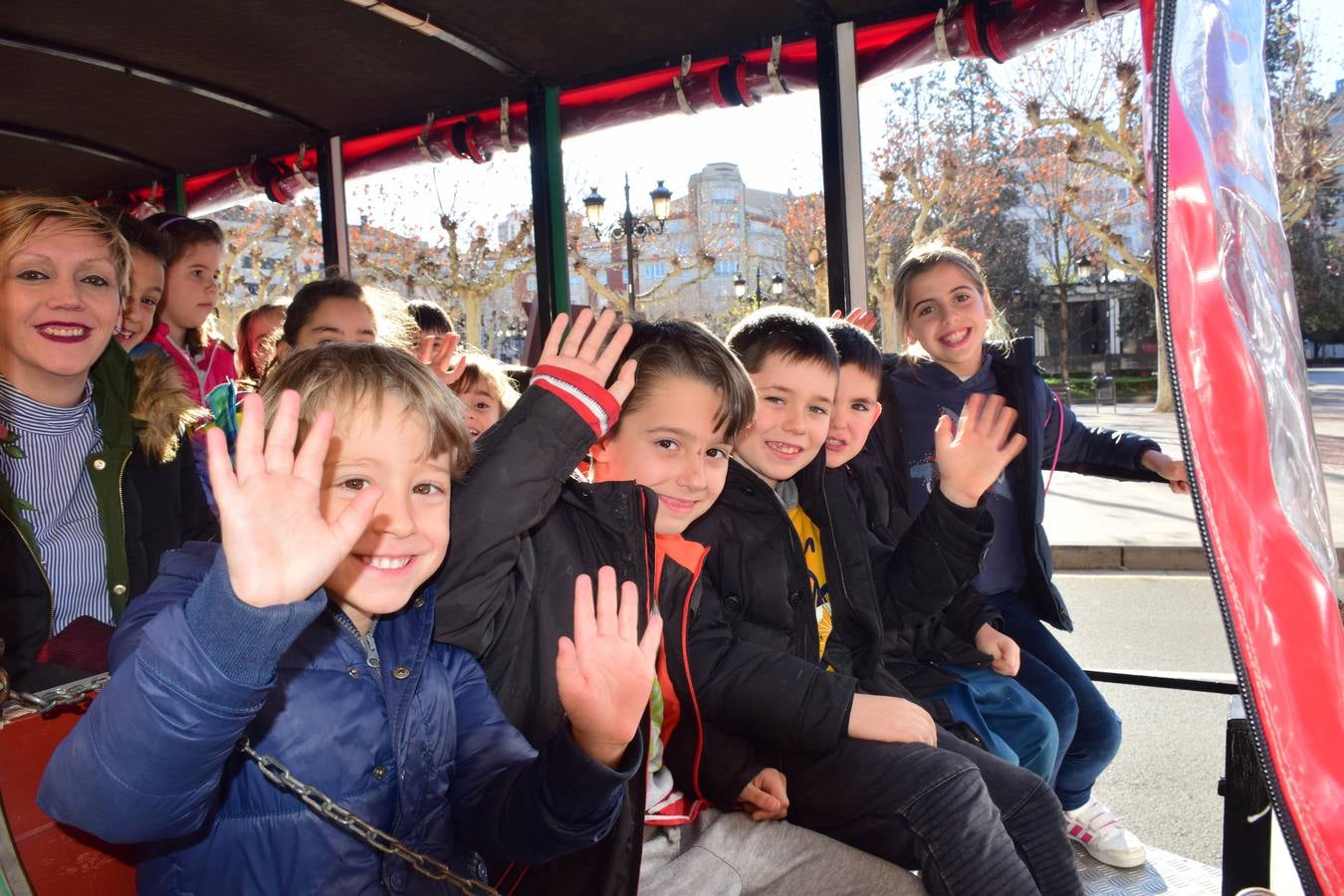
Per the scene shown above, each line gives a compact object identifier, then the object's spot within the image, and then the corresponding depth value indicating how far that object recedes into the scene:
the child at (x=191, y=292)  3.48
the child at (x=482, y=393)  2.93
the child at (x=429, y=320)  3.59
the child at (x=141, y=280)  3.00
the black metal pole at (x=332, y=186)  4.65
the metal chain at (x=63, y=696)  1.12
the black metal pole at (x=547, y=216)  4.08
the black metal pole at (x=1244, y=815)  1.43
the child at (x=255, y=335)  3.93
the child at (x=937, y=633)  2.28
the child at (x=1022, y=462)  2.55
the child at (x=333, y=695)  0.95
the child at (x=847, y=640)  1.65
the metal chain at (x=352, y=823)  1.13
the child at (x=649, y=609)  1.51
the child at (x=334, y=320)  3.04
